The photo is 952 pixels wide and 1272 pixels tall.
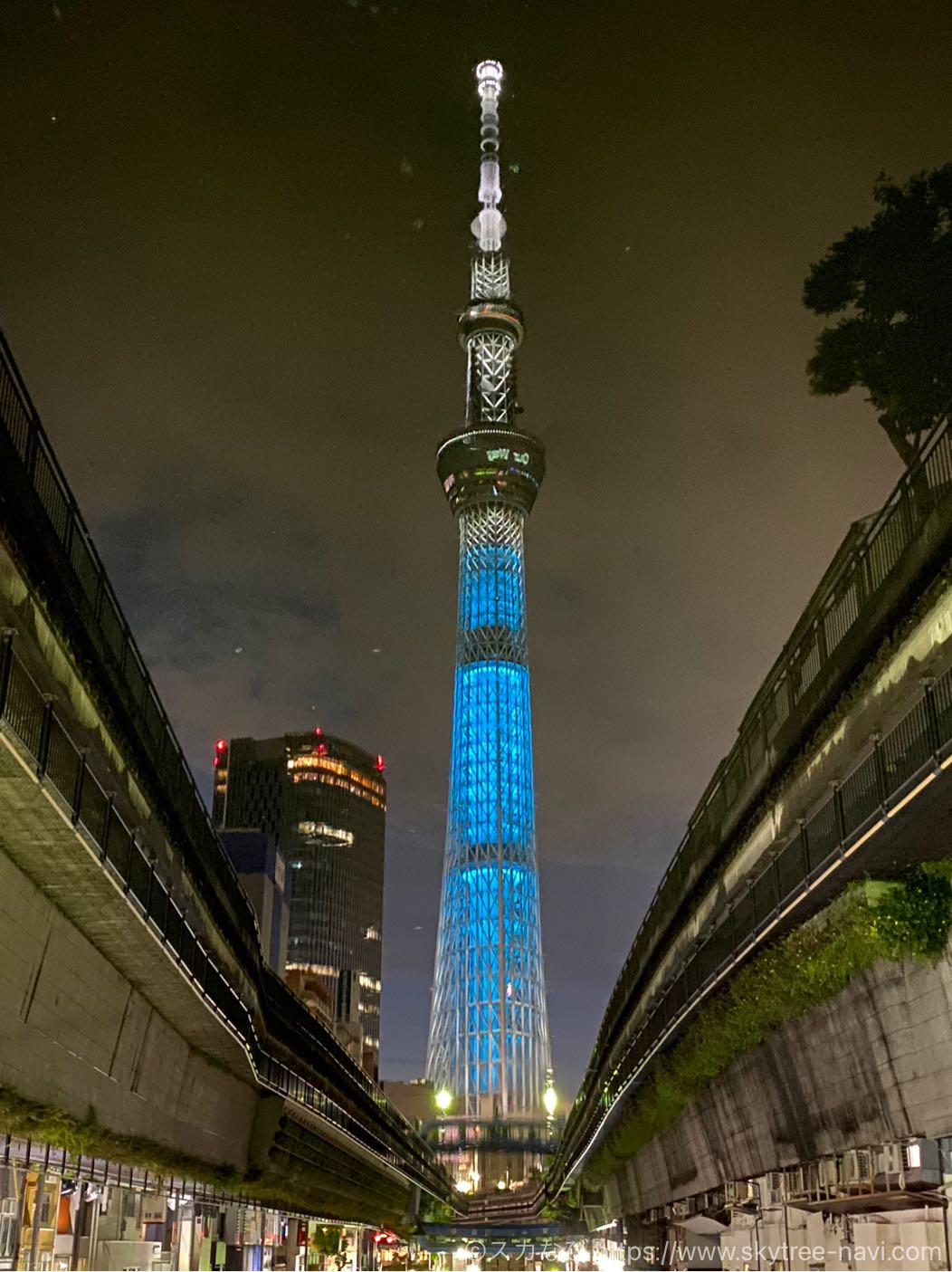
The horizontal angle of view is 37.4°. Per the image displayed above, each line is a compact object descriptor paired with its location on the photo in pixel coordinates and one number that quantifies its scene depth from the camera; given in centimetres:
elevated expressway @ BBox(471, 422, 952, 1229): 1764
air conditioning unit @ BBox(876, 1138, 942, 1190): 2019
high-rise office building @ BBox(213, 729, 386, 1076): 18850
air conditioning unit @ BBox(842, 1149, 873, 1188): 2289
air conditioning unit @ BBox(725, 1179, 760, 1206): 3457
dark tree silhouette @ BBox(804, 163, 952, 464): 3180
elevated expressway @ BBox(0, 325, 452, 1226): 1839
